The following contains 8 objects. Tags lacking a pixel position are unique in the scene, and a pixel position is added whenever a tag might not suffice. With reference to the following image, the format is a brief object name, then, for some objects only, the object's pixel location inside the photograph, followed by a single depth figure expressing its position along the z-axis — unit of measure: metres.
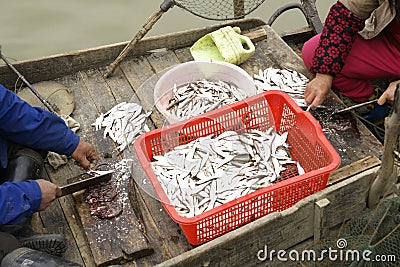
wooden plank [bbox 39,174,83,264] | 3.04
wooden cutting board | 2.99
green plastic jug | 4.15
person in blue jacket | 2.76
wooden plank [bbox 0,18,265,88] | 4.02
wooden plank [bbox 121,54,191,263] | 3.06
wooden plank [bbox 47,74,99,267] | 3.07
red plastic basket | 2.92
